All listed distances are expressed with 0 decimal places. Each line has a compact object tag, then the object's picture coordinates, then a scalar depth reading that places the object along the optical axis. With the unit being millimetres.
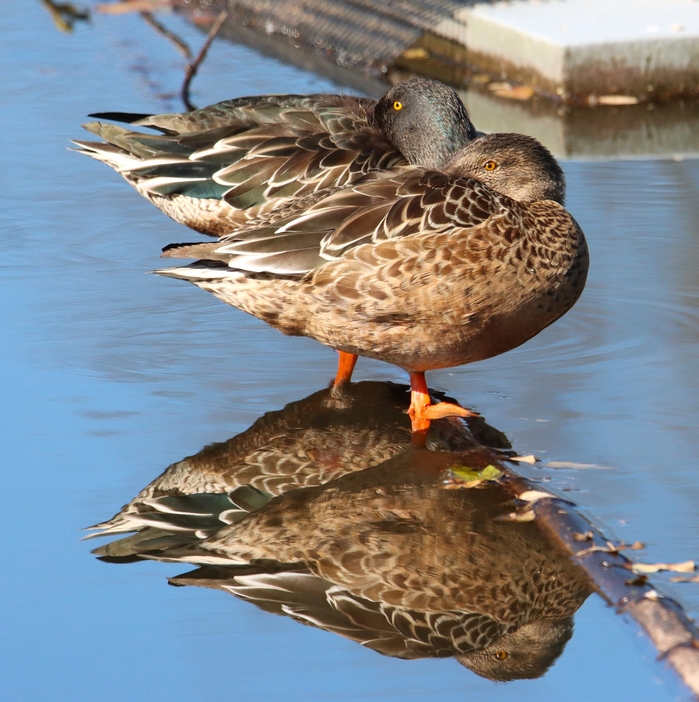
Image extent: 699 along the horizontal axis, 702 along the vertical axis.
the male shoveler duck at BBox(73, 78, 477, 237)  11594
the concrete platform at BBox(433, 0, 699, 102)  17109
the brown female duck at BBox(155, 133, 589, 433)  8609
